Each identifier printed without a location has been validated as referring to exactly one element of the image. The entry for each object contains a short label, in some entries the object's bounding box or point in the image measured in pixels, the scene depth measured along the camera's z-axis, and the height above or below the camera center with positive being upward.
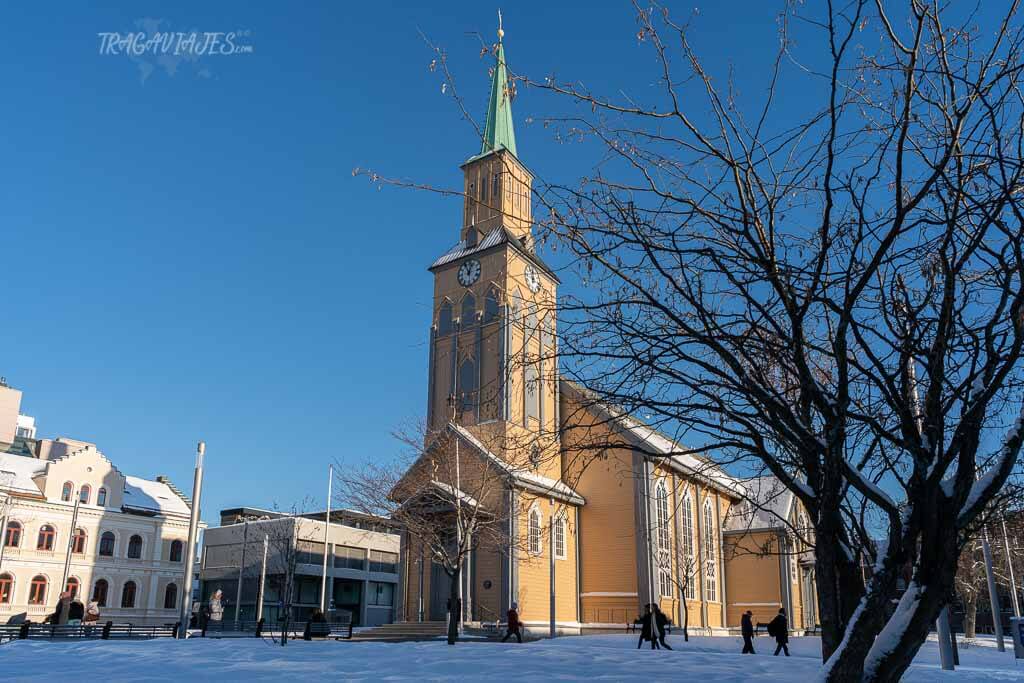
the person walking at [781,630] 22.28 -2.20
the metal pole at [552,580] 28.61 -1.07
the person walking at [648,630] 21.92 -2.16
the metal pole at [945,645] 17.16 -1.94
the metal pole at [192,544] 24.08 +0.11
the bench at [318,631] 27.62 -3.04
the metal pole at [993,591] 26.15 -1.19
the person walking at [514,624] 24.20 -2.25
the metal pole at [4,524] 40.03 +1.08
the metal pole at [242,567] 53.72 -1.30
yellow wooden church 31.05 +1.11
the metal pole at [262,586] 46.44 -2.30
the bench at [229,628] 35.71 -3.90
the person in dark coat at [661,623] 22.44 -2.02
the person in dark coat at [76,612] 26.73 -2.24
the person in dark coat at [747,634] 22.65 -2.32
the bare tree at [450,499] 28.39 +1.98
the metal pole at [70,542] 41.31 +0.23
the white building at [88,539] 42.94 +0.46
